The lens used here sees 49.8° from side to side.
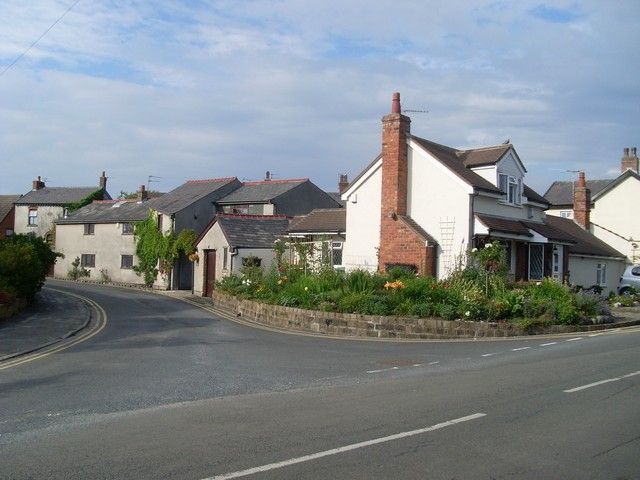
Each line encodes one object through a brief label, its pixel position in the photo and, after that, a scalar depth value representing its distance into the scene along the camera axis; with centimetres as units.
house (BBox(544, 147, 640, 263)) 4281
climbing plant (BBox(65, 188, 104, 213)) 6075
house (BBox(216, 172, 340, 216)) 4706
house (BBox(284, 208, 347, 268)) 3116
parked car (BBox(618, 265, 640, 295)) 3747
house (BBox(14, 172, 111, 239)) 6209
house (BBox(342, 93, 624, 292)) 2702
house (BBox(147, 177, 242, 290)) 4419
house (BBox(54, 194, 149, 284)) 4884
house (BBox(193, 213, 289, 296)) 3566
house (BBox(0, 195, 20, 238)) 6538
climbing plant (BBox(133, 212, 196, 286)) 4259
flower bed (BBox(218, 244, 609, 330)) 1969
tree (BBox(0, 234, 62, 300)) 2409
